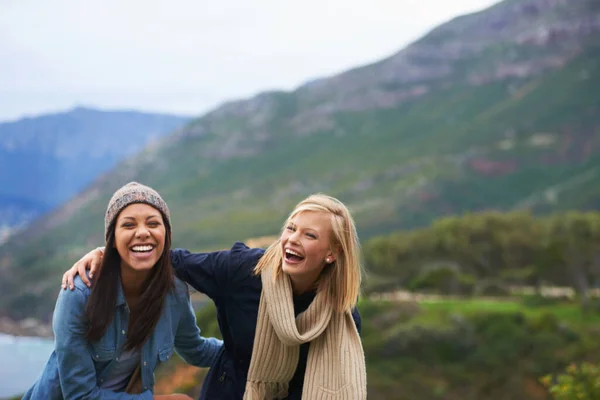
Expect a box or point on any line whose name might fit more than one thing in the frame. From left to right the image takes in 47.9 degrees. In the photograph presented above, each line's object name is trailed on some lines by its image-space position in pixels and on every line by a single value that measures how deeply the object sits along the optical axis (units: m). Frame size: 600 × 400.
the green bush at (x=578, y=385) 6.05
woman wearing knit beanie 2.67
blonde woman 2.99
